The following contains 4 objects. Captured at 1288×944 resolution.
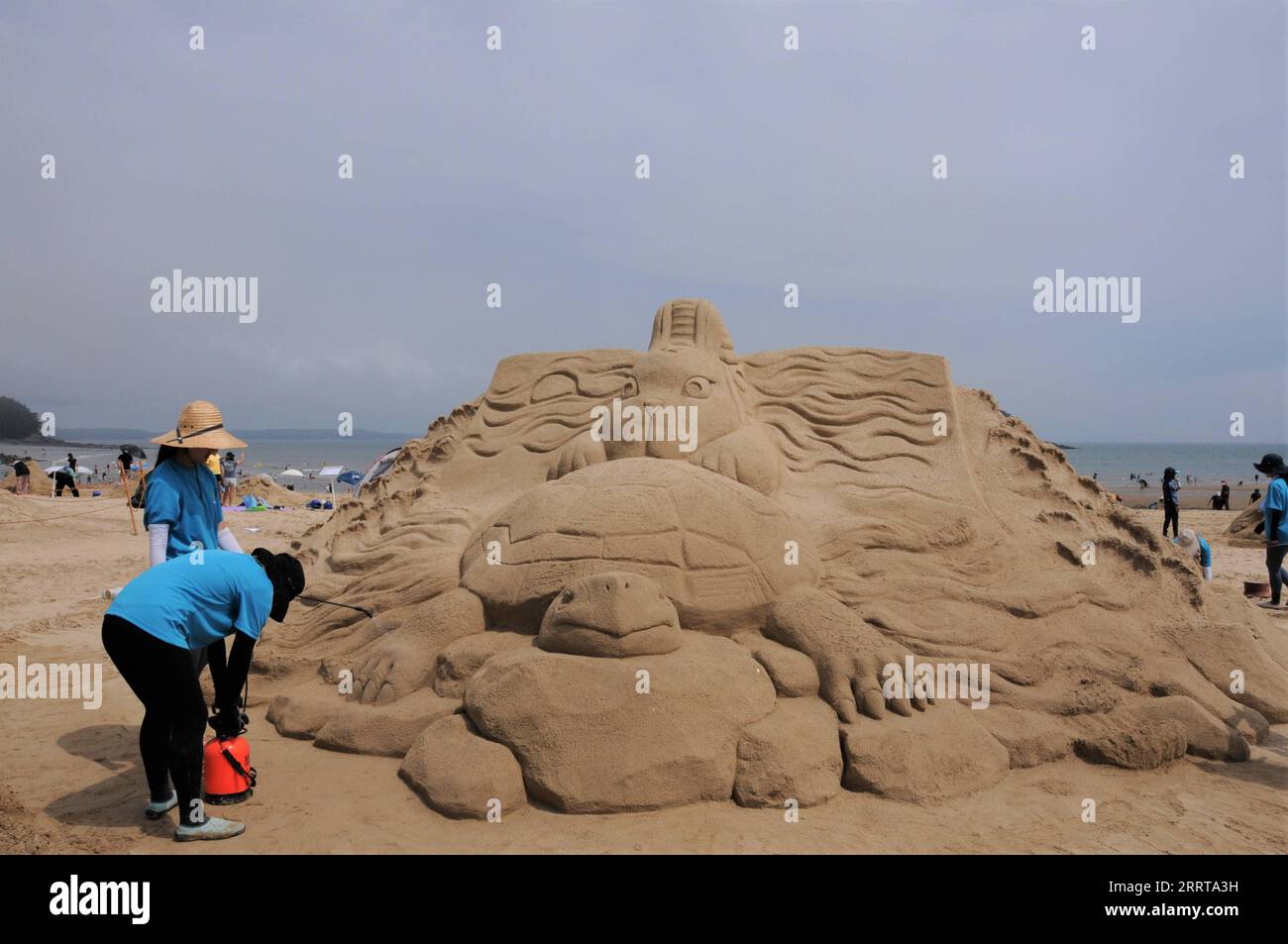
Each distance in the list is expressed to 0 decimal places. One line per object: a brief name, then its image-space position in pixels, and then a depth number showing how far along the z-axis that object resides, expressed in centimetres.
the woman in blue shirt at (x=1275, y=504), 700
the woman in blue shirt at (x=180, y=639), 305
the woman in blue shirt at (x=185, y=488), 359
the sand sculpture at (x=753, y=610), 362
